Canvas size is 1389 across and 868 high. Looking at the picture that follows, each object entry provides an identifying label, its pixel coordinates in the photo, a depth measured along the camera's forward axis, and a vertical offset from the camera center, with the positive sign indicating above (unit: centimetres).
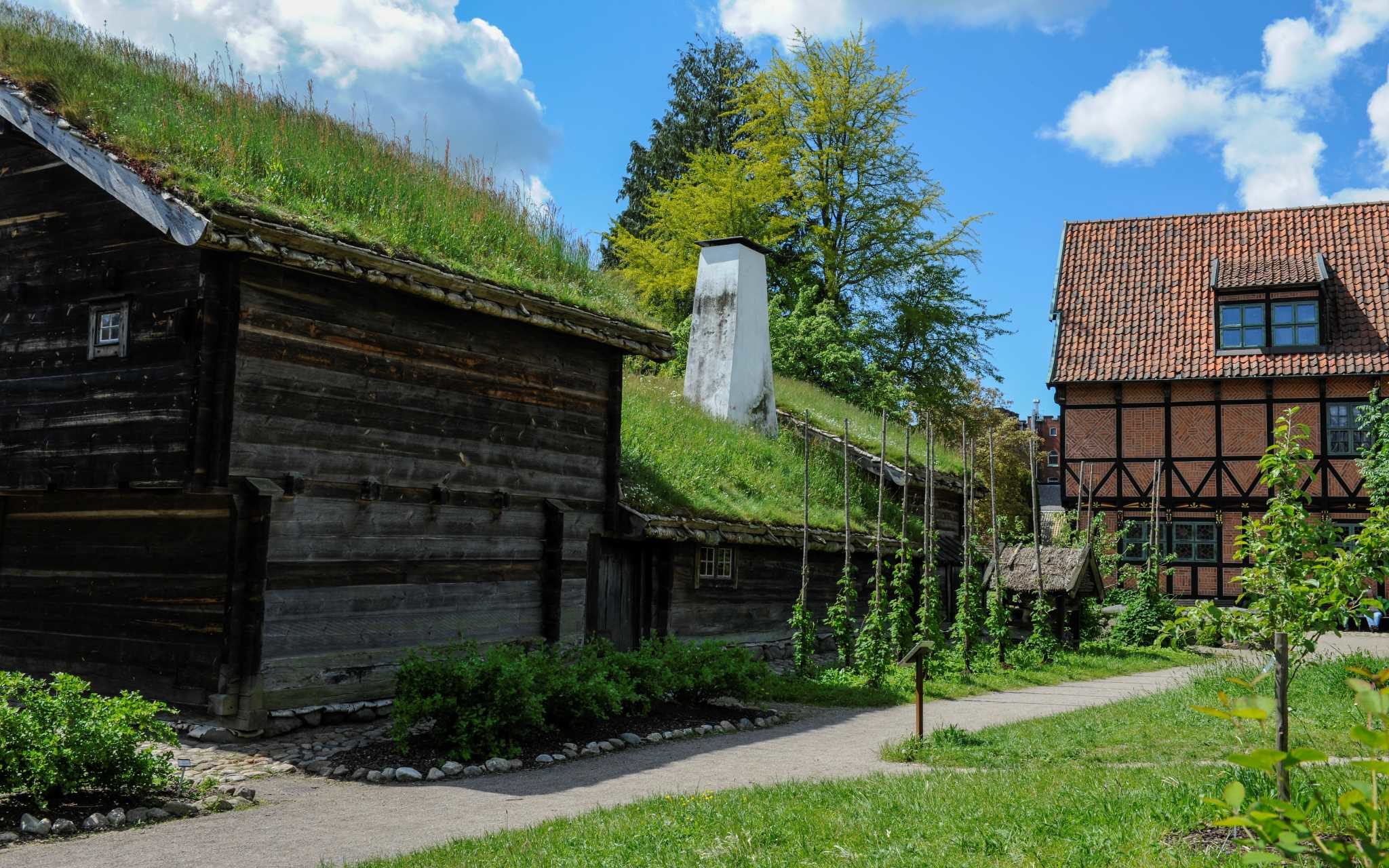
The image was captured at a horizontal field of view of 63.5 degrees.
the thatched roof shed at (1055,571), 1866 -31
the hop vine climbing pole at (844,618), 1470 -96
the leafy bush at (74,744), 732 -152
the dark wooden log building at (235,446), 1053 +78
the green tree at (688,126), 4347 +1612
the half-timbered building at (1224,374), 2623 +437
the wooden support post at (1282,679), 630 -66
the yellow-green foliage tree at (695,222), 3528 +1009
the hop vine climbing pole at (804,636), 1470 -122
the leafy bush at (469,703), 946 -147
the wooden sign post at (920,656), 1002 -97
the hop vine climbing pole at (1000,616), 1661 -97
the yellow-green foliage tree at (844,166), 3566 +1208
